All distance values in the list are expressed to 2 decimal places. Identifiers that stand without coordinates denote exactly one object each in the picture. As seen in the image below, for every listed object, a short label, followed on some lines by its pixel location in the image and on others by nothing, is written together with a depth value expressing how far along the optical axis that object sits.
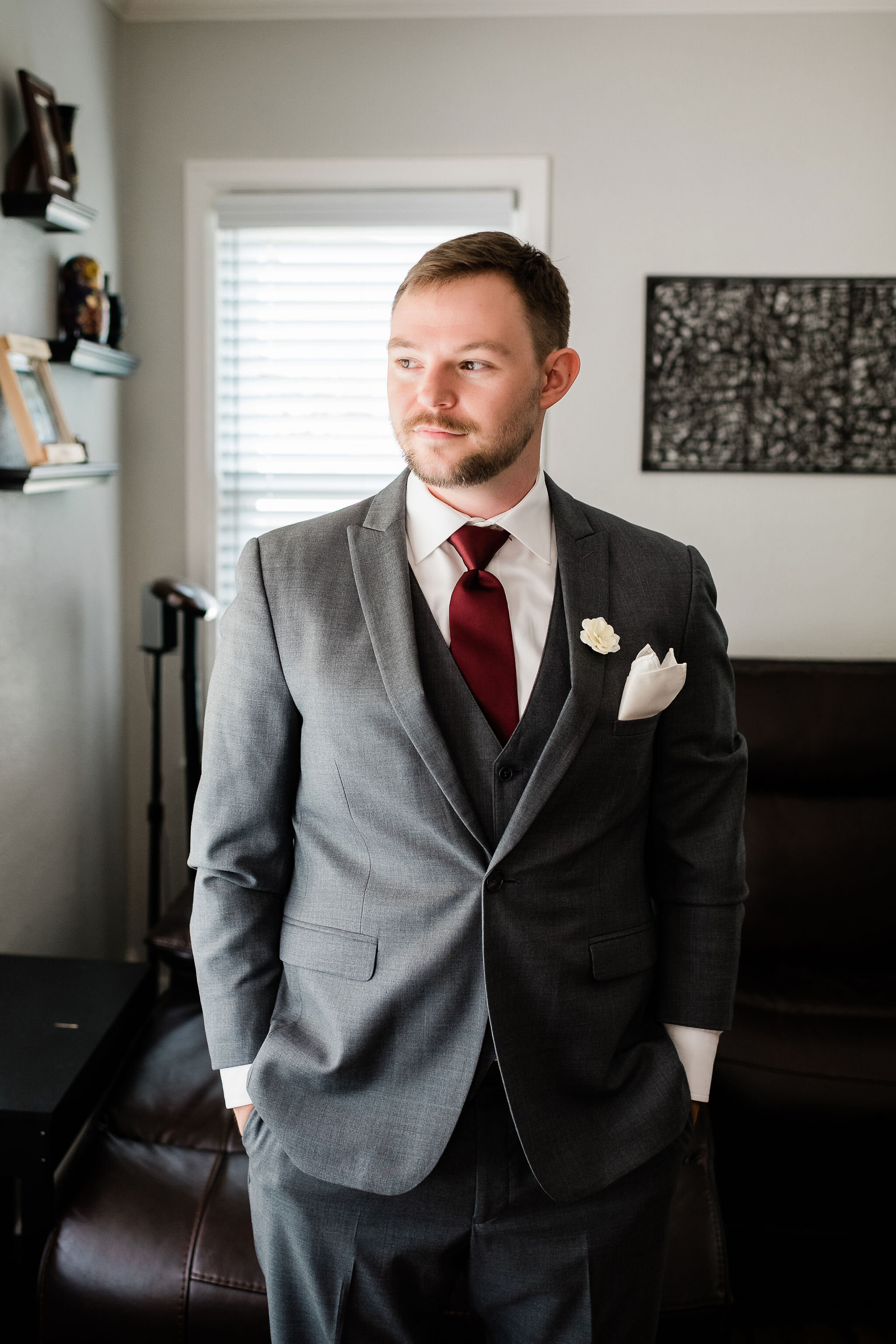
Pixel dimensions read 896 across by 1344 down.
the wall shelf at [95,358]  2.25
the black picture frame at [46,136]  2.06
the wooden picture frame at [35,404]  2.01
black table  1.42
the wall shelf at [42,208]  2.04
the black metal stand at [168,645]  2.45
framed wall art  2.68
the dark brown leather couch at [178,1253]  1.46
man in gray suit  1.02
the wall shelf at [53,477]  1.98
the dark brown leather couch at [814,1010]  1.94
